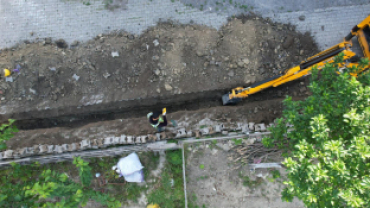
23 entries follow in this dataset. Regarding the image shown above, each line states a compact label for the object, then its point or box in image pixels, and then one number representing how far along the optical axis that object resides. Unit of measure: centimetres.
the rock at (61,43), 820
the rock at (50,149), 679
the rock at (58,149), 676
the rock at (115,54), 799
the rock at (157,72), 788
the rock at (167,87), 787
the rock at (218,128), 671
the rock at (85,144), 673
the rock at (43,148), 676
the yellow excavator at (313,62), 599
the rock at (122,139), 673
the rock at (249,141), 648
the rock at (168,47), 796
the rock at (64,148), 677
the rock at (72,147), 676
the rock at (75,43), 816
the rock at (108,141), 674
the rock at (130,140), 672
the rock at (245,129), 662
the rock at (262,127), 663
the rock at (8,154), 676
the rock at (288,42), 791
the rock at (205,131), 679
